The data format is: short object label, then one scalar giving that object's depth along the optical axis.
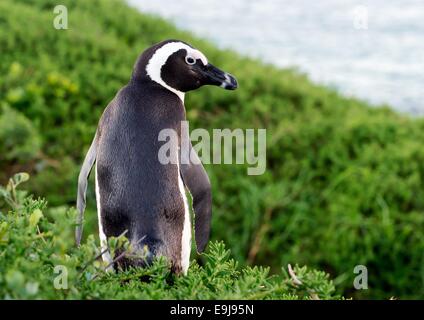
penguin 4.34
